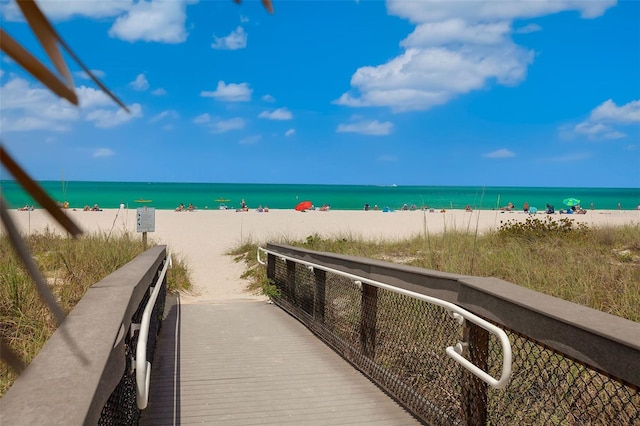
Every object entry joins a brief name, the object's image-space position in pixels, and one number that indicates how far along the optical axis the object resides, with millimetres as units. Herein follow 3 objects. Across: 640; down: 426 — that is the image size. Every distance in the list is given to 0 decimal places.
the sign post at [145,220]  9633
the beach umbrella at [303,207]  38969
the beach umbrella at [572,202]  43019
